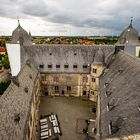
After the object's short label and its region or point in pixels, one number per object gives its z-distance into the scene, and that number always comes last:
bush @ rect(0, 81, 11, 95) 34.29
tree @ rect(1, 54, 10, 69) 55.07
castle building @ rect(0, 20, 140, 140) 13.57
